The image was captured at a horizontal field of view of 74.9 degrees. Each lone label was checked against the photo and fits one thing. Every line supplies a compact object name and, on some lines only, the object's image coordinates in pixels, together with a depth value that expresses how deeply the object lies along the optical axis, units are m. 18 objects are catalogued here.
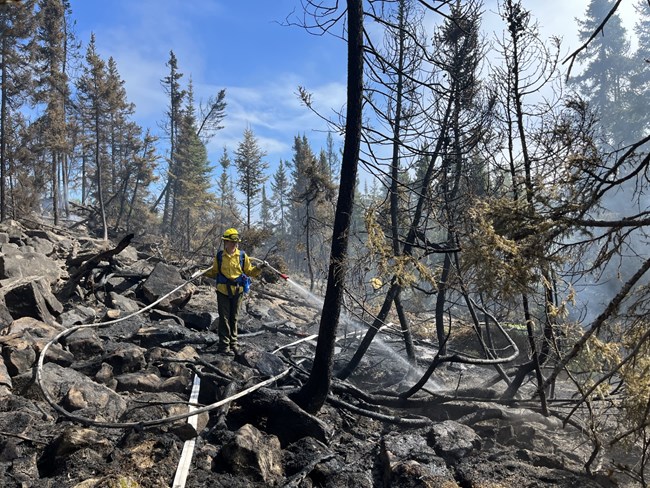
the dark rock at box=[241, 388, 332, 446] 5.33
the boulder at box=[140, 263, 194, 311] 10.66
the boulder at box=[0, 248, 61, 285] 9.05
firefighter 8.04
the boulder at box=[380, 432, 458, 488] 4.26
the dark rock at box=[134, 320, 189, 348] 8.26
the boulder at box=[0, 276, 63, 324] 7.67
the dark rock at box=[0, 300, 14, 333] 6.94
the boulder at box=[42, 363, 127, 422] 5.08
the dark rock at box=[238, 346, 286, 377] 6.80
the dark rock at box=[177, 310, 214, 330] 10.09
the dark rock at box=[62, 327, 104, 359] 6.94
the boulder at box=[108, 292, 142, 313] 9.93
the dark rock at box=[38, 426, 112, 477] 4.00
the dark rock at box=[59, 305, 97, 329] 8.33
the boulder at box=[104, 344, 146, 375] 6.55
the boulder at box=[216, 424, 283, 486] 4.38
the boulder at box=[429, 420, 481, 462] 5.03
